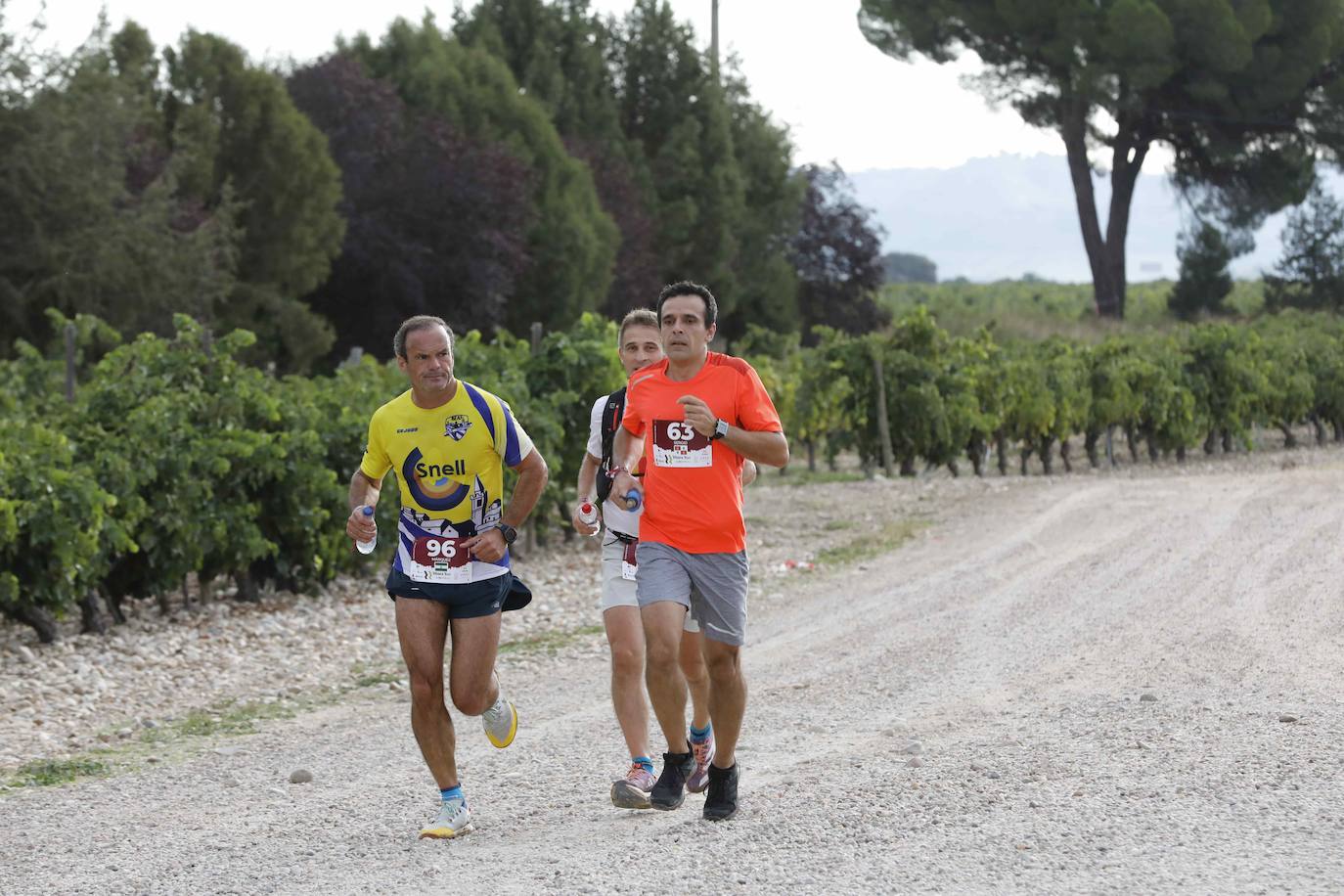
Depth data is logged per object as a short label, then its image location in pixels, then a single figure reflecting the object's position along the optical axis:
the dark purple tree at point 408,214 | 76.90
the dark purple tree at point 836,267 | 108.63
